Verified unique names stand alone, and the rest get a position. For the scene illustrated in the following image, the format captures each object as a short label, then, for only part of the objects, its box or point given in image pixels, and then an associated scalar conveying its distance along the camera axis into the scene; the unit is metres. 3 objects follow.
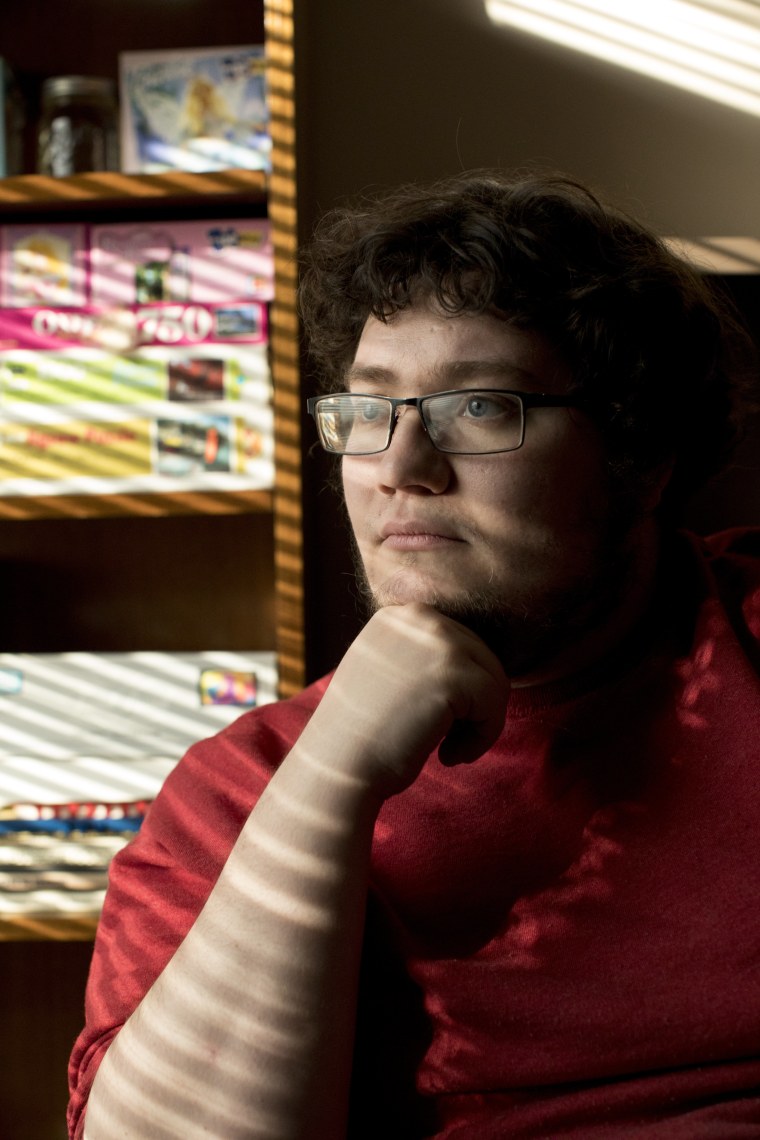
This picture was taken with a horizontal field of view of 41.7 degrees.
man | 0.75
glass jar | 1.39
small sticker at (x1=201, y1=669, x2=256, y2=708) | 1.36
